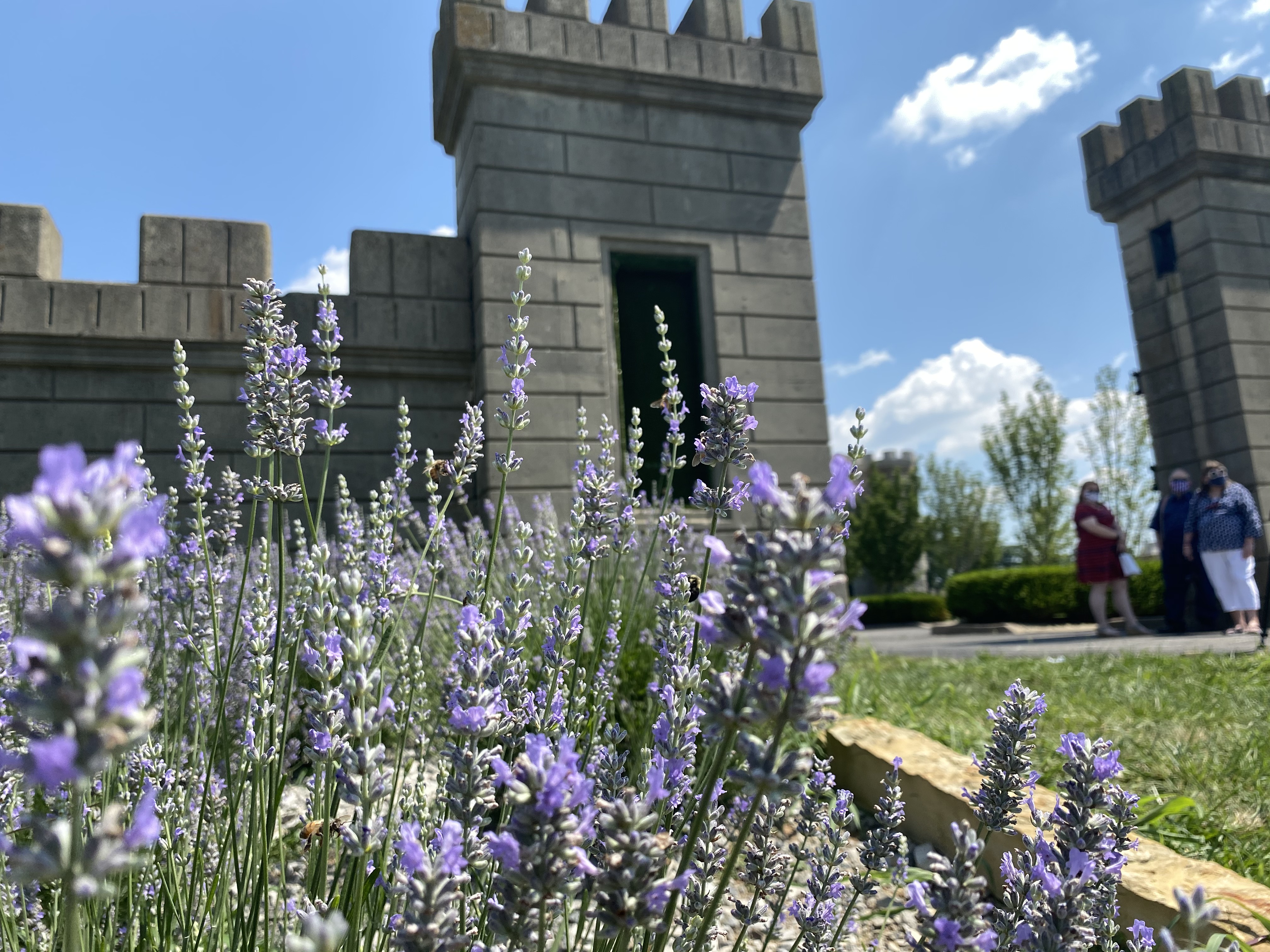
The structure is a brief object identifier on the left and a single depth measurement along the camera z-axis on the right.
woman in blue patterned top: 8.85
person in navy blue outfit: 10.03
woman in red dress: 9.40
